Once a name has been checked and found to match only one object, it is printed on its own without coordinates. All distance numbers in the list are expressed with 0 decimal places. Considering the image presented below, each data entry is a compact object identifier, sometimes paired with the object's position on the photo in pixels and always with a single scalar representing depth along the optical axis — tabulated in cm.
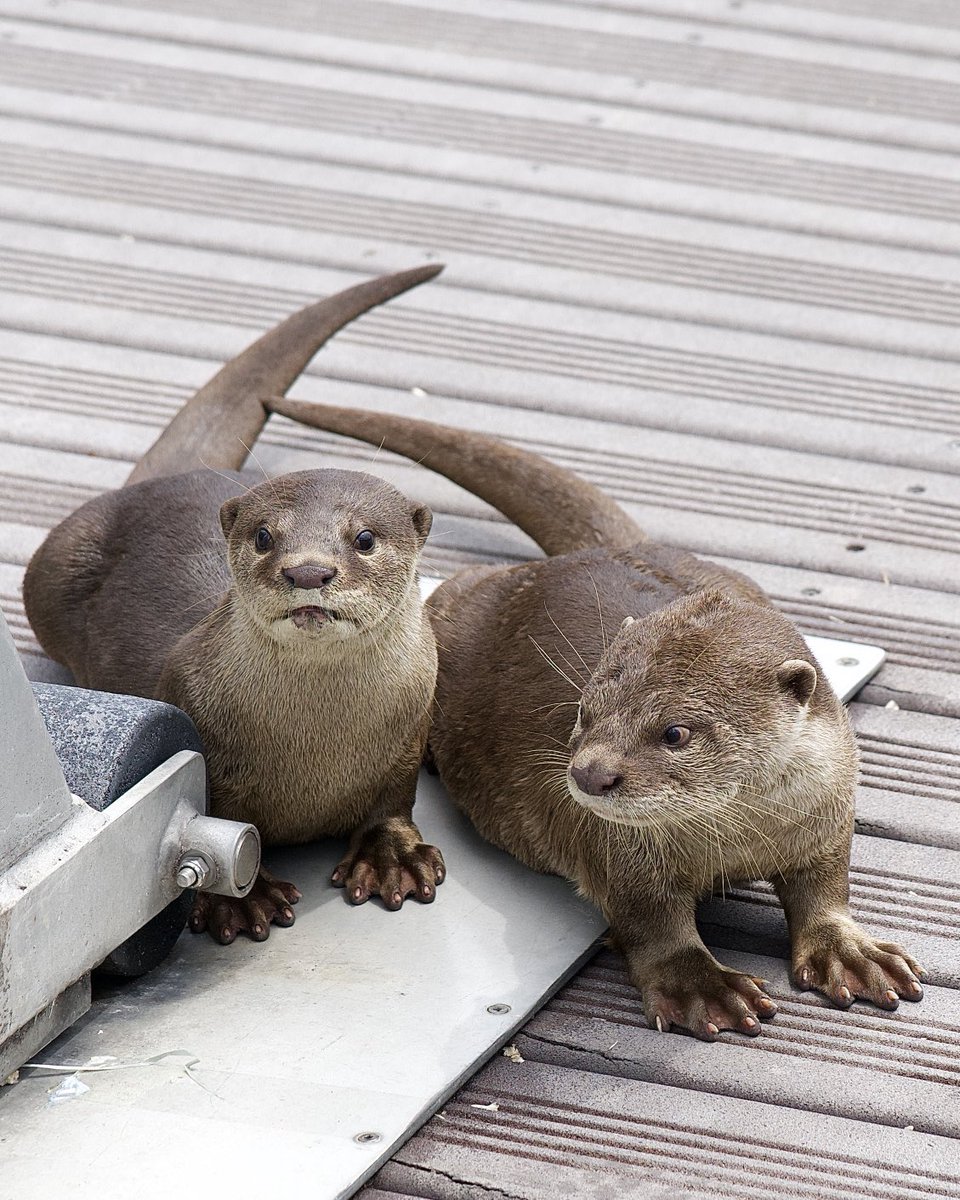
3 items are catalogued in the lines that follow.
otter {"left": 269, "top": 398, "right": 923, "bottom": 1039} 416
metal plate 375
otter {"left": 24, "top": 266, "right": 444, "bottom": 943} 434
